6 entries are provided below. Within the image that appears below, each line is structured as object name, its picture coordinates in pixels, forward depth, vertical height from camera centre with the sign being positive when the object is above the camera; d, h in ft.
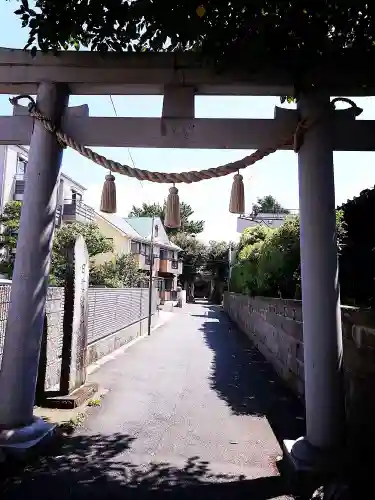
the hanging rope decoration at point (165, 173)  13.73 +4.66
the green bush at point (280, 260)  30.68 +2.90
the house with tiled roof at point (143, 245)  101.60 +14.09
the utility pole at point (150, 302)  56.87 -1.45
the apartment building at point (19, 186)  60.80 +17.40
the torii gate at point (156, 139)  12.65 +5.37
